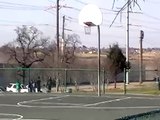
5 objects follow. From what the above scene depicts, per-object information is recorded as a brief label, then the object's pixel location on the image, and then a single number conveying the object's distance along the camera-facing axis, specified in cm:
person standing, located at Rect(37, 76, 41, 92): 4225
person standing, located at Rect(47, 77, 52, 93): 4508
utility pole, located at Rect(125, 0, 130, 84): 6668
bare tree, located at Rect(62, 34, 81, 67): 8332
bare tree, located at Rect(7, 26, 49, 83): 9202
